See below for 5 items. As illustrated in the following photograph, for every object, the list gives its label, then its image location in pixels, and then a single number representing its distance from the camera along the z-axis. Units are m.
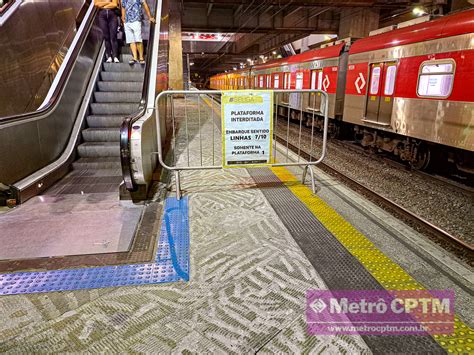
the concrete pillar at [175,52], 15.72
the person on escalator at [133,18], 6.92
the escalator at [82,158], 3.31
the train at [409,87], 5.27
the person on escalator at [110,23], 7.03
